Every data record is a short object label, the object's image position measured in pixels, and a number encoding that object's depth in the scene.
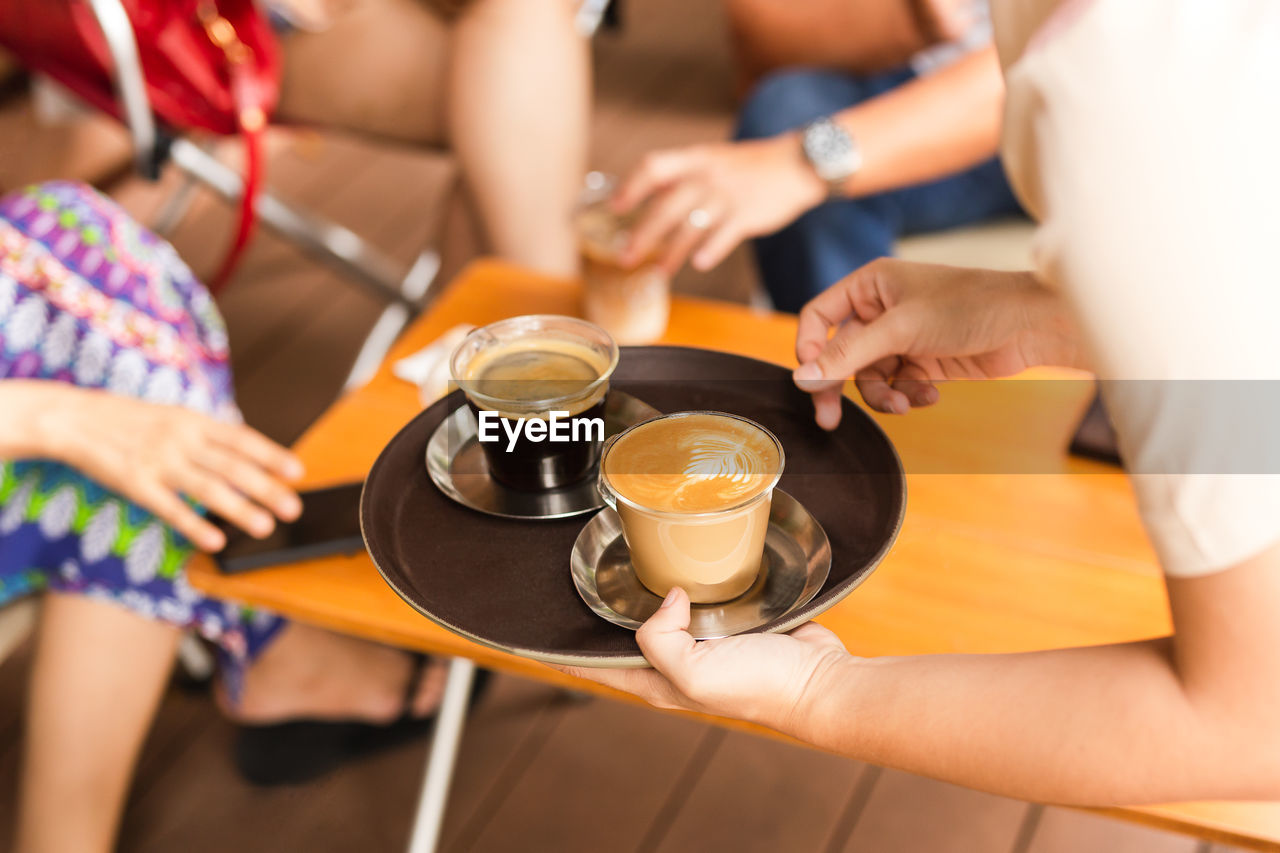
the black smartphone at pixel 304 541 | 0.89
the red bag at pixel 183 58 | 1.33
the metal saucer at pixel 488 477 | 0.61
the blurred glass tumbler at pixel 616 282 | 1.12
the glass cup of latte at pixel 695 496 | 0.52
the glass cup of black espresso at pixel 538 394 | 0.59
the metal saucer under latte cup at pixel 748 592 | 0.55
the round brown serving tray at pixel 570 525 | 0.54
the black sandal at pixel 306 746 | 1.28
